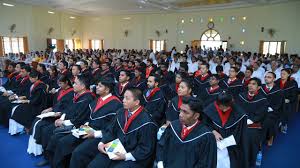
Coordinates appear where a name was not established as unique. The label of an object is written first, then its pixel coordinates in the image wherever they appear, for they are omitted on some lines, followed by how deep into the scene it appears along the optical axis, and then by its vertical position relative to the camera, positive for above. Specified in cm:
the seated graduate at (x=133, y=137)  313 -121
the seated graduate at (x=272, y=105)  506 -121
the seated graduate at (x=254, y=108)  417 -109
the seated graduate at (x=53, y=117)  432 -131
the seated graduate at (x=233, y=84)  627 -83
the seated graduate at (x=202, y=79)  702 -82
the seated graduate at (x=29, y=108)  536 -136
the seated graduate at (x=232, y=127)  346 -112
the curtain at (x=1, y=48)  1748 +14
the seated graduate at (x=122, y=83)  586 -80
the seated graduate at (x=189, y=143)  275 -108
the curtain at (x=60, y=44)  2233 +64
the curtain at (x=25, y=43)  1891 +58
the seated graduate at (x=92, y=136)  347 -135
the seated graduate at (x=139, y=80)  674 -84
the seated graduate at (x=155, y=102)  504 -108
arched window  1909 +110
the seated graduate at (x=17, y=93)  584 -114
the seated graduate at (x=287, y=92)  600 -105
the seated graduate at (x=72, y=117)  399 -121
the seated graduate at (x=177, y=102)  426 -96
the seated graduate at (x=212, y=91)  544 -90
